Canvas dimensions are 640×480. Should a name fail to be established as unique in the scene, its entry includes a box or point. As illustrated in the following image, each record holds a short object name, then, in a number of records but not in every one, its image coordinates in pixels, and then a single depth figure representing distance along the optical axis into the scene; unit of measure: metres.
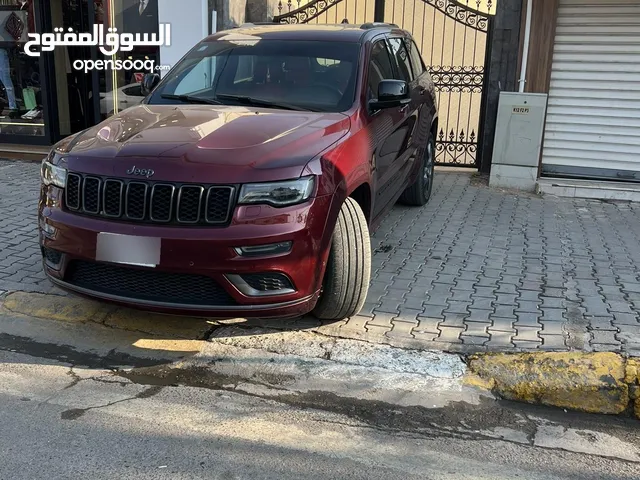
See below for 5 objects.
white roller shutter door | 7.91
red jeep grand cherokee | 3.45
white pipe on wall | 8.05
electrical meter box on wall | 8.05
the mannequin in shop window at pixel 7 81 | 9.61
